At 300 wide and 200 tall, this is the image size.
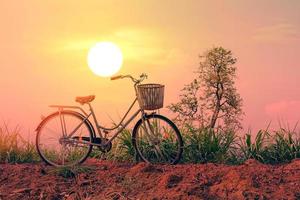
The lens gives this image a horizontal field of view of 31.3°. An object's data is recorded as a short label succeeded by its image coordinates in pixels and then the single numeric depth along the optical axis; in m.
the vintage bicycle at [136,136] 8.61
